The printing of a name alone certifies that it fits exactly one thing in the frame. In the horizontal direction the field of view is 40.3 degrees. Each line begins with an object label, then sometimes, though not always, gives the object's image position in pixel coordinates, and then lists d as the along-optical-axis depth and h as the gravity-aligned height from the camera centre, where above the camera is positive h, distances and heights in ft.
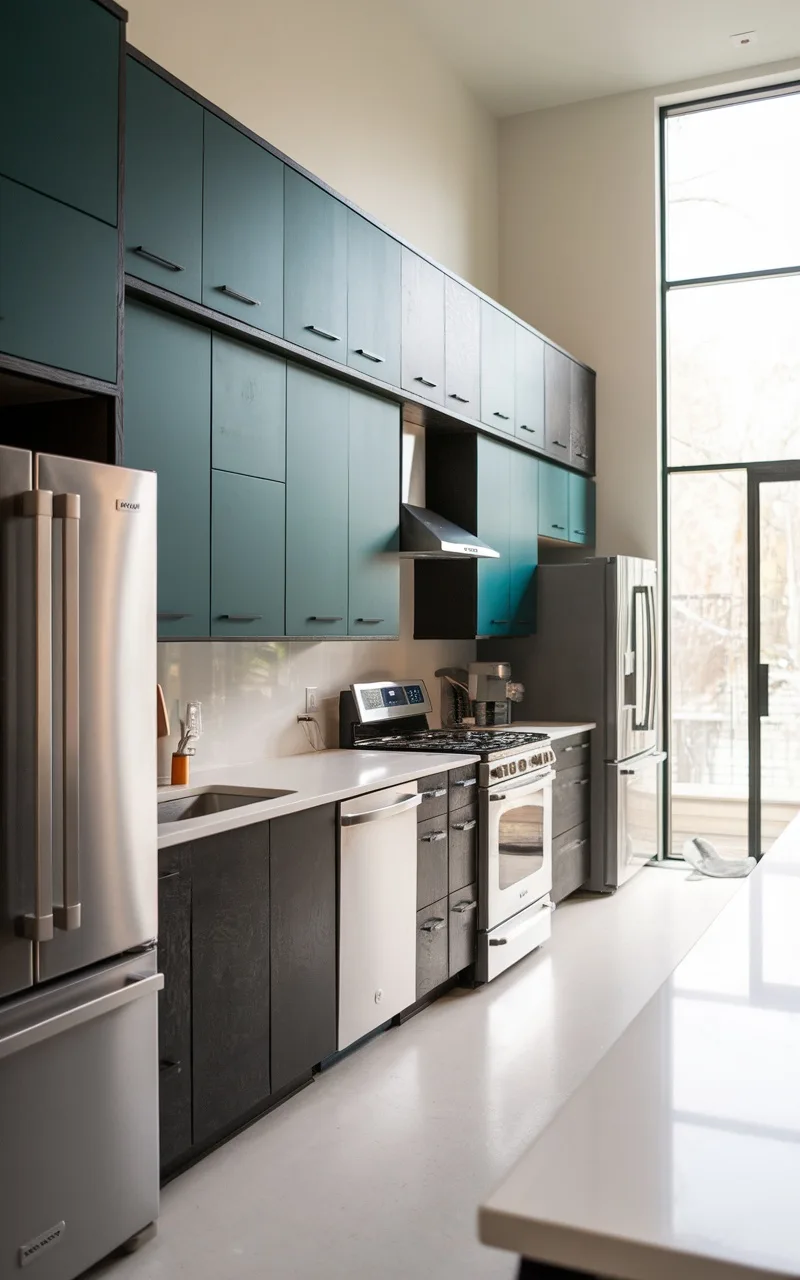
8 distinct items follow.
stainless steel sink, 10.47 -1.58
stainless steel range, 13.70 -2.10
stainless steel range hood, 14.14 +1.36
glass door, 19.79 -0.28
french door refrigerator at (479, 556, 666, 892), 18.31 -0.58
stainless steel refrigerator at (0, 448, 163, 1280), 6.57 -1.43
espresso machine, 17.62 -0.86
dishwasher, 10.75 -2.76
